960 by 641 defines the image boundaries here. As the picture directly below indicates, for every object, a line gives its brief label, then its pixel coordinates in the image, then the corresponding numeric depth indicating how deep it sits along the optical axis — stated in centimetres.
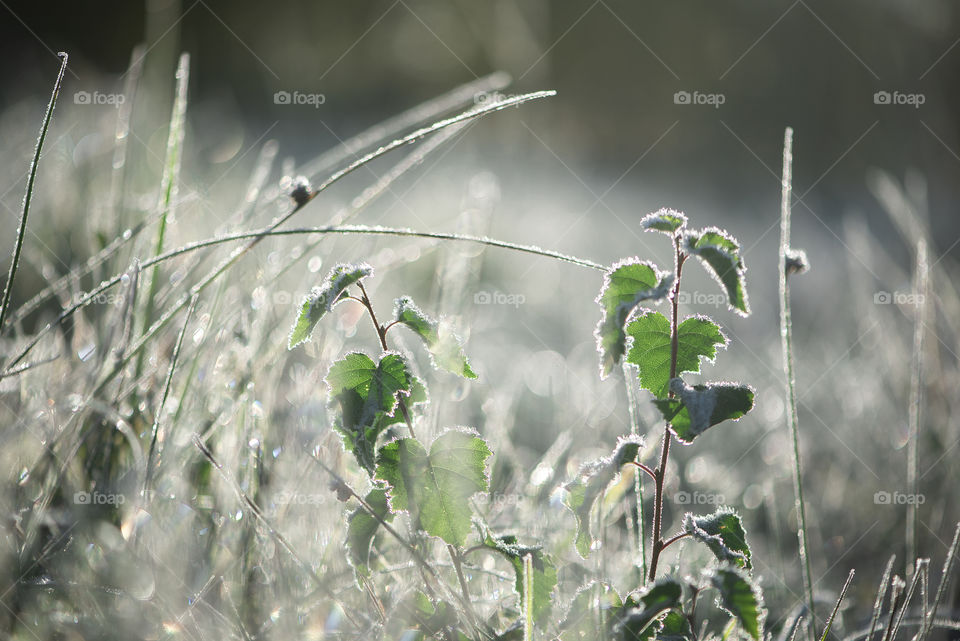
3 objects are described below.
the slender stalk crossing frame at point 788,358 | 134
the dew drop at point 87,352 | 143
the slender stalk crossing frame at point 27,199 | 134
